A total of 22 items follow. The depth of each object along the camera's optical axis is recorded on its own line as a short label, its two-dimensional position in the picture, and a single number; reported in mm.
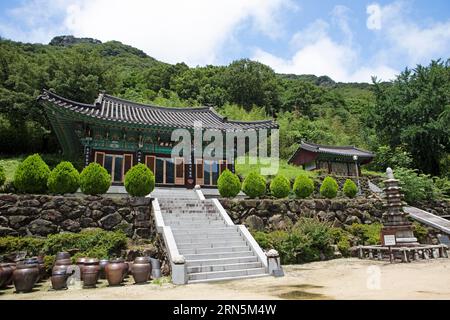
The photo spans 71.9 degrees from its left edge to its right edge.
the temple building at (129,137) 15688
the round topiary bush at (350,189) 17312
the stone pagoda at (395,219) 12133
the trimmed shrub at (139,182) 12383
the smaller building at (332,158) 29141
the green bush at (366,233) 13519
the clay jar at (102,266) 8301
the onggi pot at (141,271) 7953
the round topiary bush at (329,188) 16094
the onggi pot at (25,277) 6996
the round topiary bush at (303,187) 15414
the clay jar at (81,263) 7718
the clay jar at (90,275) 7543
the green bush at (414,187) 20186
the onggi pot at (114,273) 7734
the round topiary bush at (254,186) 14477
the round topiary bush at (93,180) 12023
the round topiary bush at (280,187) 15195
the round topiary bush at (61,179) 11453
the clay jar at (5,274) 7180
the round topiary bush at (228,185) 14180
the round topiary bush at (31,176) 11156
